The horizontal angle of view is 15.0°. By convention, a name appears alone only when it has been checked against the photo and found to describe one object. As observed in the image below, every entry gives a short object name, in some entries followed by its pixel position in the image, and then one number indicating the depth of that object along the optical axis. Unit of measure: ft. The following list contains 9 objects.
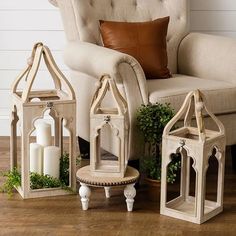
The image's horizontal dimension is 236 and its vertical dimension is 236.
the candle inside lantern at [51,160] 13.64
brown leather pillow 15.13
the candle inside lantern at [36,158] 13.63
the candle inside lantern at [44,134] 13.91
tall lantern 13.24
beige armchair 13.73
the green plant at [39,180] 13.72
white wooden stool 12.75
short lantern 12.87
